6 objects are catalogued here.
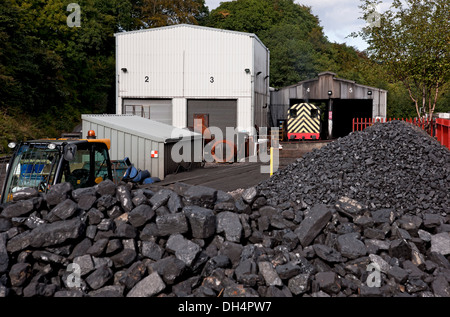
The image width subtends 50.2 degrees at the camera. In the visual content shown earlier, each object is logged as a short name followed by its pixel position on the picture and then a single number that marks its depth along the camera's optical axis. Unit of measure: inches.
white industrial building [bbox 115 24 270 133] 1115.3
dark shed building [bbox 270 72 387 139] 1424.7
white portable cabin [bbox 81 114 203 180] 660.1
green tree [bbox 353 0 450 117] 973.2
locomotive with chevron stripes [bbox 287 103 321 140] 1109.7
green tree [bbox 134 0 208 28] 2089.1
